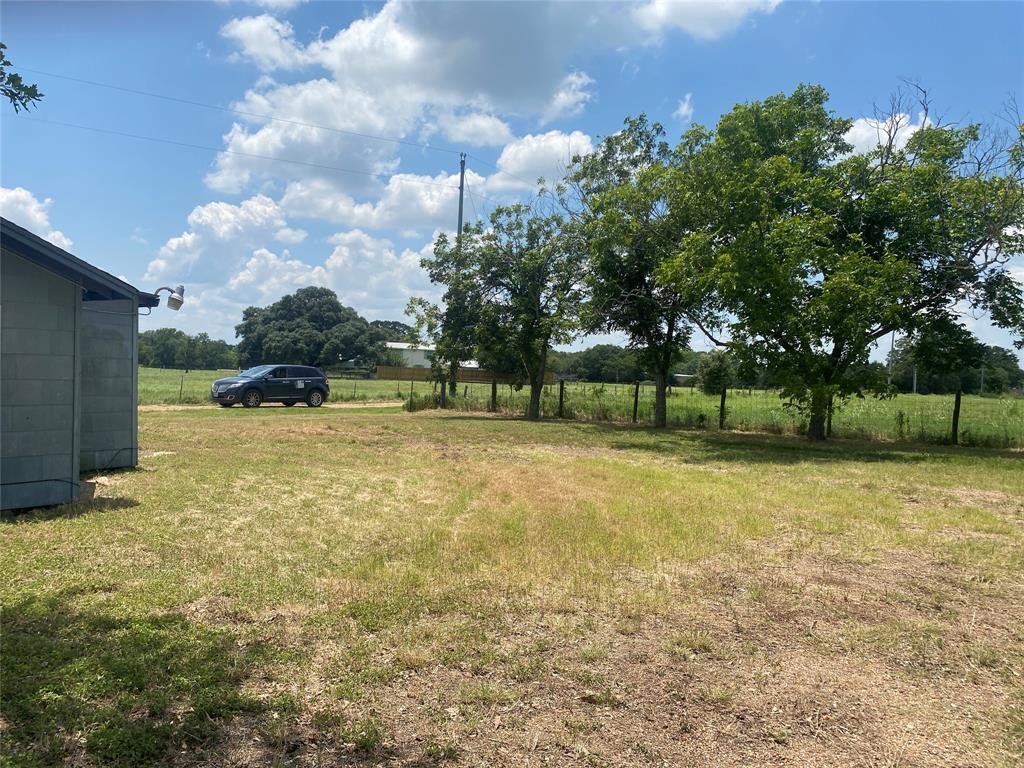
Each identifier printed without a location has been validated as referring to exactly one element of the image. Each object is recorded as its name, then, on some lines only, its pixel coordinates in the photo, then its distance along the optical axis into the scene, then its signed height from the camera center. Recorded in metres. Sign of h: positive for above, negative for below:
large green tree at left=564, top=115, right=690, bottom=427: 17.86 +3.80
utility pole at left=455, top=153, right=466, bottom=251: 33.44 +10.17
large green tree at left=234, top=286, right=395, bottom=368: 78.56 +4.54
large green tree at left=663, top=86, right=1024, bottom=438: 13.90 +3.30
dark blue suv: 24.16 -0.69
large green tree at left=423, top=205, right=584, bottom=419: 23.20 +3.09
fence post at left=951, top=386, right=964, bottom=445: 16.43 -0.82
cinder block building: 6.77 -0.02
